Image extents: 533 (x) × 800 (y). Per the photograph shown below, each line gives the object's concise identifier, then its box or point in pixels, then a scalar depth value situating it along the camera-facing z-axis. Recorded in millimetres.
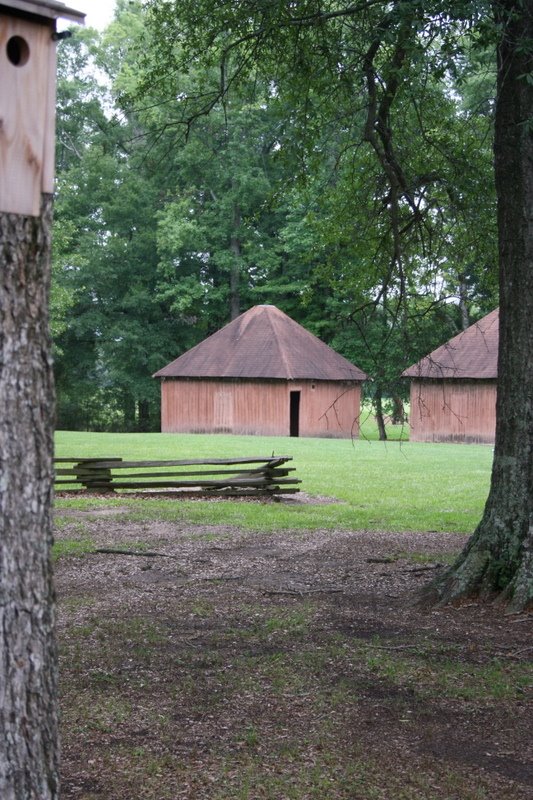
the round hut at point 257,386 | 43656
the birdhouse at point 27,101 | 3588
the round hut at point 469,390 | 39750
